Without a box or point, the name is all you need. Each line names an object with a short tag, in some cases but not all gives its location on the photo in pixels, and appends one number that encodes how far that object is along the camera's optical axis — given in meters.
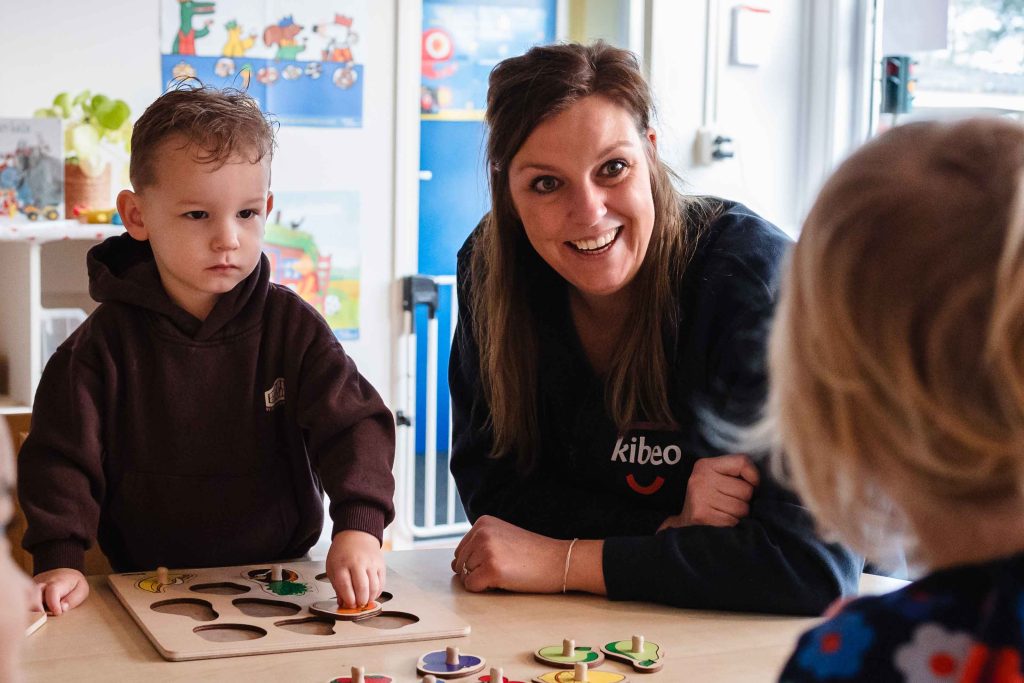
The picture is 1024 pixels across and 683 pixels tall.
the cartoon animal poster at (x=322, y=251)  3.36
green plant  2.88
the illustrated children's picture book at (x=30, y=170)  2.69
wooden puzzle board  1.08
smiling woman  1.27
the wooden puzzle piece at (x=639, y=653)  1.04
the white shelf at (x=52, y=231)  2.60
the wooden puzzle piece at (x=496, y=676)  0.97
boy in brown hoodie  1.43
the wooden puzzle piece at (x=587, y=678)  1.00
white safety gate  3.49
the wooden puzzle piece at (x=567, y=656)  1.04
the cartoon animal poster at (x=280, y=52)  3.18
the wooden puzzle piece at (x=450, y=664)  1.01
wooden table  1.03
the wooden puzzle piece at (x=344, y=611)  1.17
